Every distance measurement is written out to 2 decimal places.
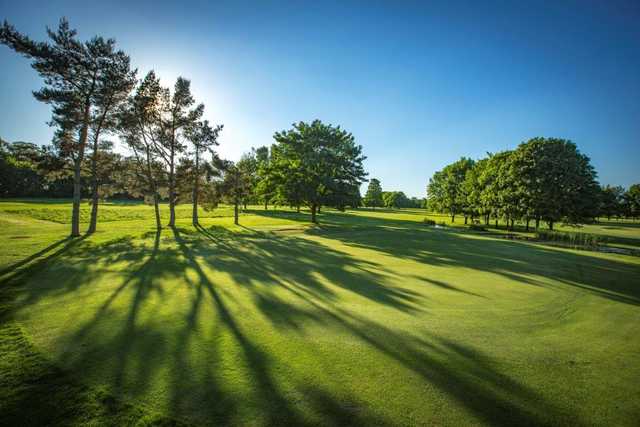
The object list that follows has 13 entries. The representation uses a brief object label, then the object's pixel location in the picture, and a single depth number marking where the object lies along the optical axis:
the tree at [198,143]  29.81
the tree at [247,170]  38.78
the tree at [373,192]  124.62
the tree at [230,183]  33.59
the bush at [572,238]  26.14
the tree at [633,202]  79.62
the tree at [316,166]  35.72
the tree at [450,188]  55.70
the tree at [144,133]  24.14
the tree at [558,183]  32.53
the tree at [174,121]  27.25
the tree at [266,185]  38.18
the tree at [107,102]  19.62
